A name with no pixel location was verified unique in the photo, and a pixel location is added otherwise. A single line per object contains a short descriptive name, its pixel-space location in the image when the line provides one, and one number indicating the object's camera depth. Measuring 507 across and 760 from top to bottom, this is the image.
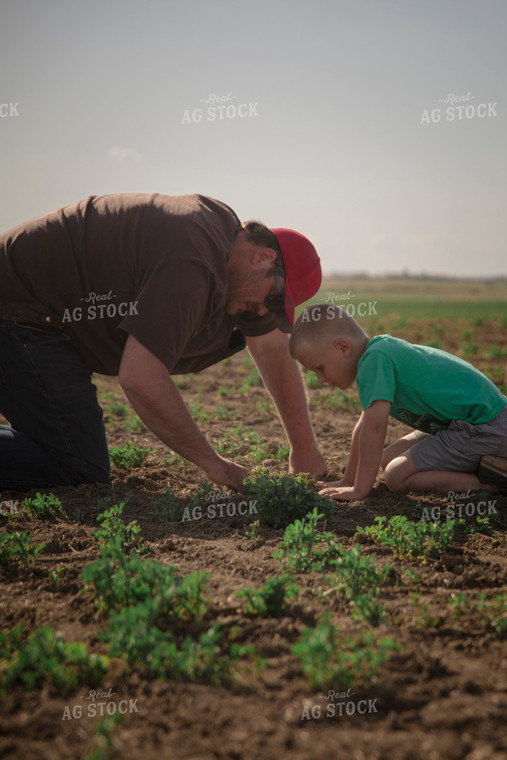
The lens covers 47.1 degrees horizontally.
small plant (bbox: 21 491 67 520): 4.09
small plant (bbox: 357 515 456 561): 3.32
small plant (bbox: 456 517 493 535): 3.69
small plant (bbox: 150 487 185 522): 3.99
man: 3.63
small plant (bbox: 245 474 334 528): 3.81
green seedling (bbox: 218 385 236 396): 8.56
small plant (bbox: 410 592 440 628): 2.62
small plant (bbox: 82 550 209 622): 2.59
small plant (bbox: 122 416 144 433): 6.57
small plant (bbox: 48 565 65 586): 3.12
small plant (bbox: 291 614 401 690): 2.14
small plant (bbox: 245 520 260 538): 3.67
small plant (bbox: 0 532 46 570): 3.33
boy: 4.36
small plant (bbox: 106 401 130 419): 7.31
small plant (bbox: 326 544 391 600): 2.86
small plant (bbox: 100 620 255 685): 2.24
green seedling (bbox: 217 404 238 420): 7.02
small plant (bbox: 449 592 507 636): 2.56
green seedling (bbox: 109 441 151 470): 5.16
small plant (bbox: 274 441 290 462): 5.37
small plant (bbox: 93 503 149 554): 3.45
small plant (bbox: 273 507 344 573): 3.14
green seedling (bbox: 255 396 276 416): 7.36
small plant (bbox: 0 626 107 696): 2.21
